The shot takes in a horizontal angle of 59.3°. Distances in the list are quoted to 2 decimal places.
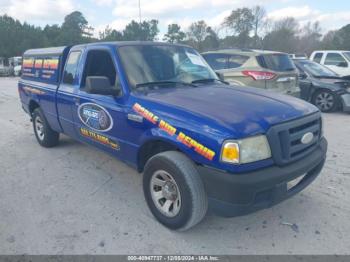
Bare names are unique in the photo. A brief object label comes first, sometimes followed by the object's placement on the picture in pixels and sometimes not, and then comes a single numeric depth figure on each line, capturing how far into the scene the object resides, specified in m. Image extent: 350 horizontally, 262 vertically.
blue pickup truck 2.60
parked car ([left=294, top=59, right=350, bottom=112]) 8.60
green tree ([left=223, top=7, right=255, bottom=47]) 60.24
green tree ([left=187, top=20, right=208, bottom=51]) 65.69
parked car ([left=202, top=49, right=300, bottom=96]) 7.70
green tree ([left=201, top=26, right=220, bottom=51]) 52.89
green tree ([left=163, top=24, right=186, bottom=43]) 70.81
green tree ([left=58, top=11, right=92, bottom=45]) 51.38
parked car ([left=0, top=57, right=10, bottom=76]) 36.19
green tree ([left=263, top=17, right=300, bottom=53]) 49.21
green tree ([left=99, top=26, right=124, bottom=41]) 44.05
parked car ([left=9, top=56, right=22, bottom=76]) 34.07
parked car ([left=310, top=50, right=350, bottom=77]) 12.54
